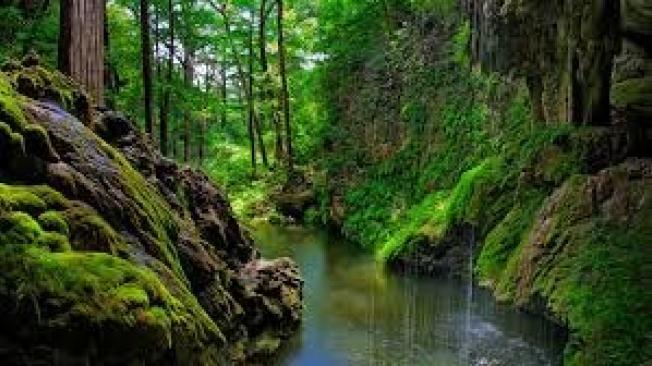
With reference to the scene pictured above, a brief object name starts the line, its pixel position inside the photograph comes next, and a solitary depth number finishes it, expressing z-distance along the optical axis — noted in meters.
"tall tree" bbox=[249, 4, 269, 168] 38.34
